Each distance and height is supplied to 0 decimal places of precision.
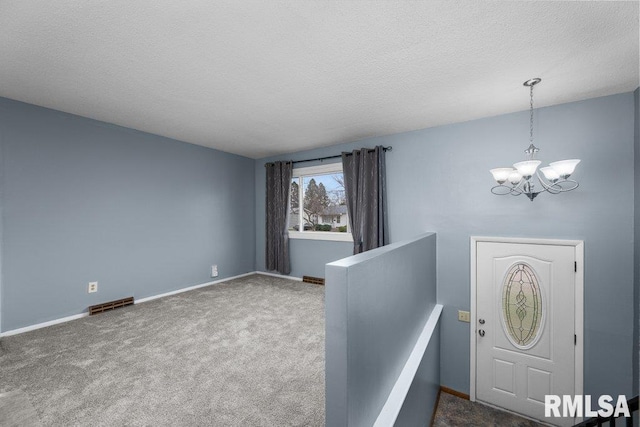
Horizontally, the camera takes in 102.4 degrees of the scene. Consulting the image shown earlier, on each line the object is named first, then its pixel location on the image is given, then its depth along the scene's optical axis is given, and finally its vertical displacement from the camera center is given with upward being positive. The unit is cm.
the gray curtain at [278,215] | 457 -10
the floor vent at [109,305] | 298 -114
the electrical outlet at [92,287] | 304 -90
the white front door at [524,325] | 265 -129
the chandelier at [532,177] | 196 +27
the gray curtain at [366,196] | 362 +19
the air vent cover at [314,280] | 420 -117
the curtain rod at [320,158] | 414 +85
